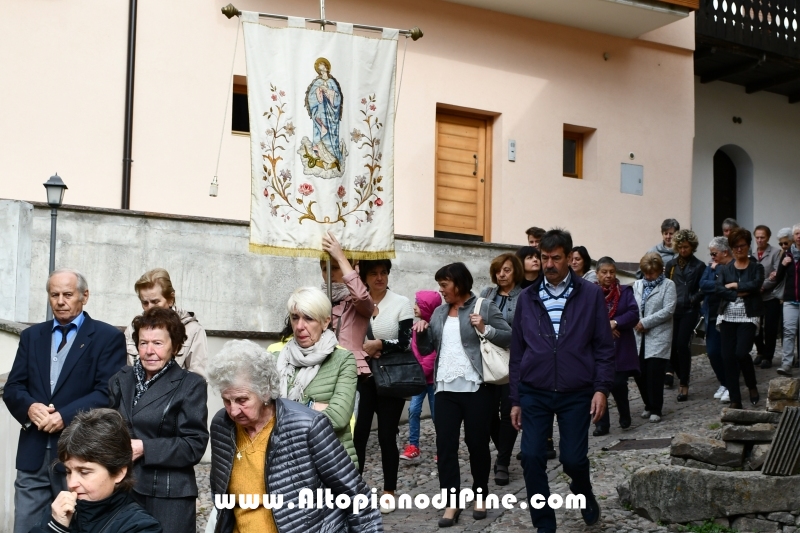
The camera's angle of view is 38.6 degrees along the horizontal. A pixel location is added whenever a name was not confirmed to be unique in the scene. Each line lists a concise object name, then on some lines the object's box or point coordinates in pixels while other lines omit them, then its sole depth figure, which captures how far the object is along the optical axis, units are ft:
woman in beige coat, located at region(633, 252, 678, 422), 37.01
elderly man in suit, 20.35
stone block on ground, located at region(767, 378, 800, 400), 30.85
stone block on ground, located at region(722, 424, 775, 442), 26.81
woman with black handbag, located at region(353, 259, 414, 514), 26.25
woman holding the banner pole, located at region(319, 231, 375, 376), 24.69
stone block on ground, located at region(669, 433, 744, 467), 27.02
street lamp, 37.50
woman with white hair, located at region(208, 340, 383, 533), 15.26
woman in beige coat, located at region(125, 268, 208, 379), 21.95
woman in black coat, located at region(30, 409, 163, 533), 13.29
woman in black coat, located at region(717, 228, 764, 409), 36.91
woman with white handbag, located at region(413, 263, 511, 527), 25.96
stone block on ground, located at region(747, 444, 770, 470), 26.66
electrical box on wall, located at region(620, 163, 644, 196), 57.67
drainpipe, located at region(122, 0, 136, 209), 44.70
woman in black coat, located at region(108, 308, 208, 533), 17.26
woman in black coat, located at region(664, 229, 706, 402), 40.37
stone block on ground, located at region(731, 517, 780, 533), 23.85
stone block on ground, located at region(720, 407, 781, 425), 28.89
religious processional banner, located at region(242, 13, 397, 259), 25.70
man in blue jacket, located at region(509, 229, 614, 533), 23.77
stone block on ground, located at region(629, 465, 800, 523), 23.95
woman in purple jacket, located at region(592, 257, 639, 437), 35.50
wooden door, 53.47
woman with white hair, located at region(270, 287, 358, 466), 18.53
